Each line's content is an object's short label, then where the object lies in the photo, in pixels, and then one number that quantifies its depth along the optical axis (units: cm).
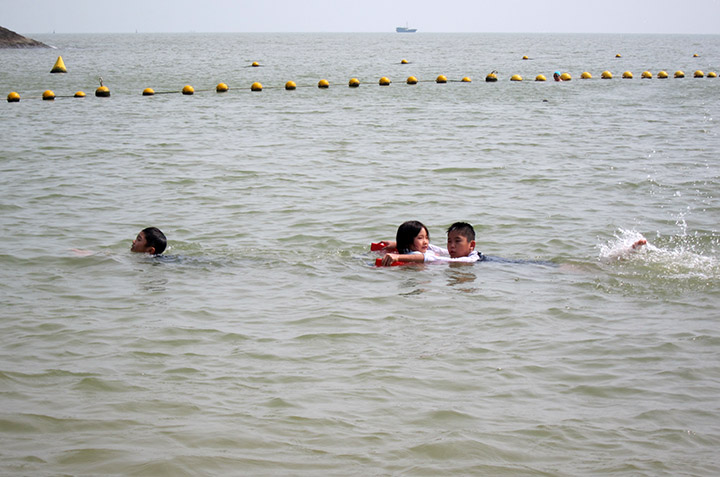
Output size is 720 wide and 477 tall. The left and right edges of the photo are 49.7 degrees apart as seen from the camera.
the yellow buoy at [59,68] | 4606
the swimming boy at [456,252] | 855
